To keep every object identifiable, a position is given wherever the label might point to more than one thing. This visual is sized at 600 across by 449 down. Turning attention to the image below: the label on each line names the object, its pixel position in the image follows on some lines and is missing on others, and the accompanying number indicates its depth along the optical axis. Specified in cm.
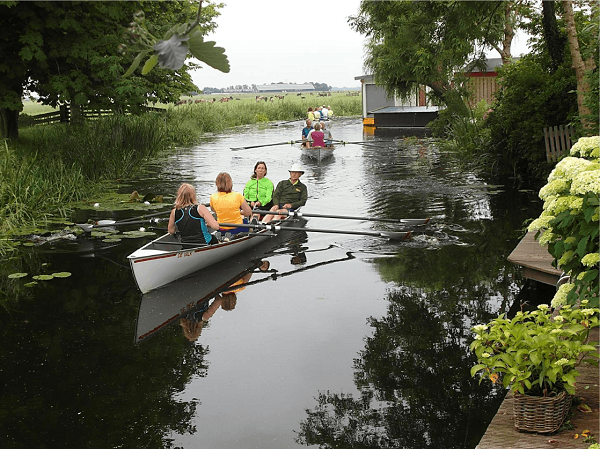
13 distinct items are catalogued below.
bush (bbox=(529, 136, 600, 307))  446
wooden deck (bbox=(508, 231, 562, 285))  883
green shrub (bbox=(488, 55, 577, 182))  1853
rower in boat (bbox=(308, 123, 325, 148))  2756
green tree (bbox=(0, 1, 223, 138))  1755
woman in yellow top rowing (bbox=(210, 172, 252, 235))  1192
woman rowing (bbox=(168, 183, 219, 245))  1055
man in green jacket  1395
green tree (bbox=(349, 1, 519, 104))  1554
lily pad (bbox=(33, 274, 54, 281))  1091
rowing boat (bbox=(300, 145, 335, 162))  2729
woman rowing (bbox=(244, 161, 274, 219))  1388
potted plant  458
